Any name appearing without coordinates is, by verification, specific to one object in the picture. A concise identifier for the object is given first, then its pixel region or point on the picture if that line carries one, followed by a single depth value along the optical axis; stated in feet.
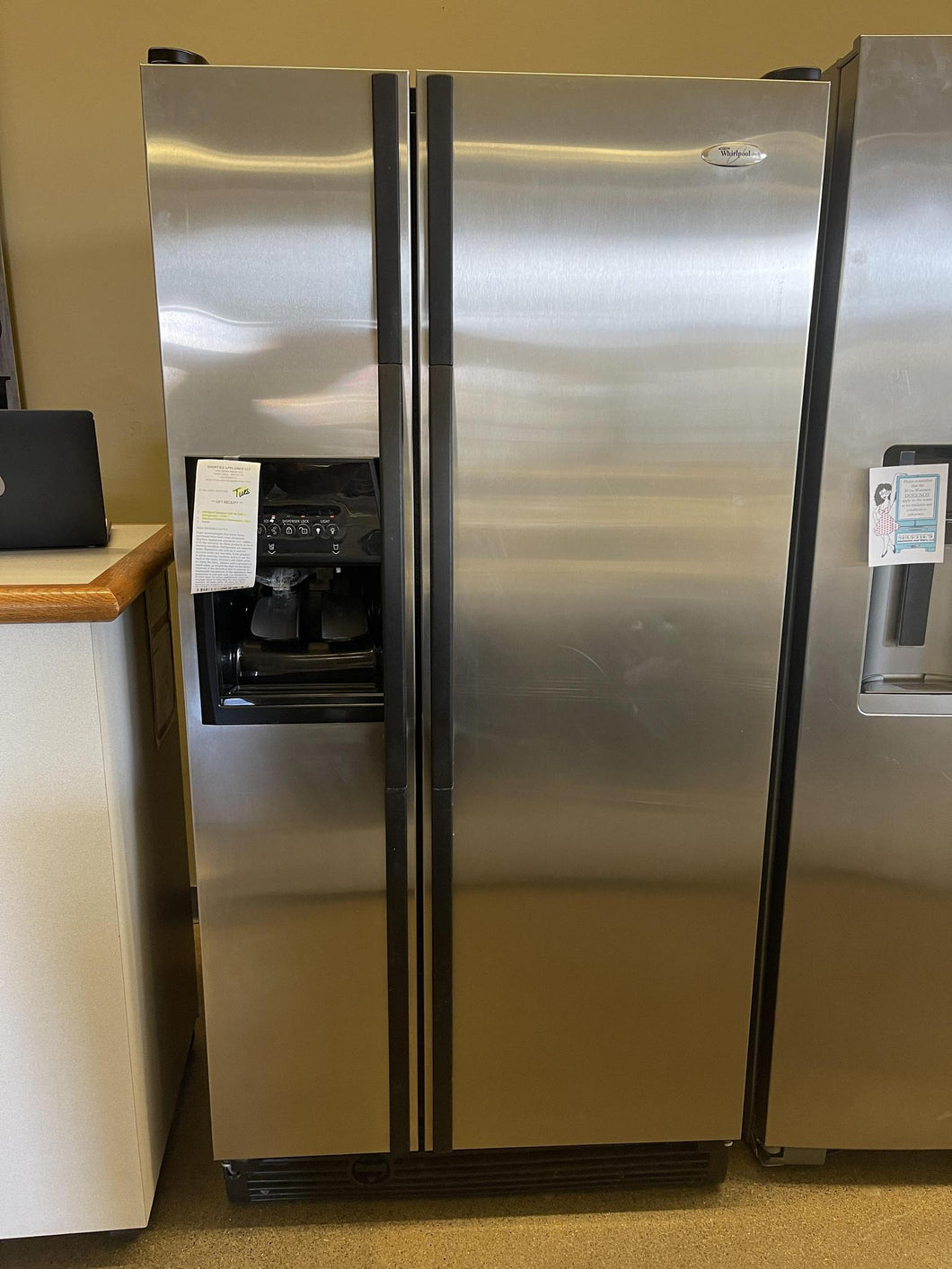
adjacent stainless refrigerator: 4.29
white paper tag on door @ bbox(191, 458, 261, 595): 4.19
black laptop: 4.86
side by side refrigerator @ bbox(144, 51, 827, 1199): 4.05
